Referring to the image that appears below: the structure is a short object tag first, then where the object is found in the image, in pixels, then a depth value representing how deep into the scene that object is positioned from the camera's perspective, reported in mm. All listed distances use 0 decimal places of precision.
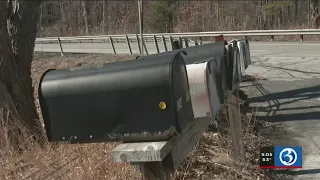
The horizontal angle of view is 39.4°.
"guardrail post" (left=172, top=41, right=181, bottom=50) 7084
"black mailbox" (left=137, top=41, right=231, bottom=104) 4004
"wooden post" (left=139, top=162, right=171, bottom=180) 2611
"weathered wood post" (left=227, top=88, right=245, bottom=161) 4918
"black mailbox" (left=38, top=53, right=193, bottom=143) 2488
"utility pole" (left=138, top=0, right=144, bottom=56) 8855
